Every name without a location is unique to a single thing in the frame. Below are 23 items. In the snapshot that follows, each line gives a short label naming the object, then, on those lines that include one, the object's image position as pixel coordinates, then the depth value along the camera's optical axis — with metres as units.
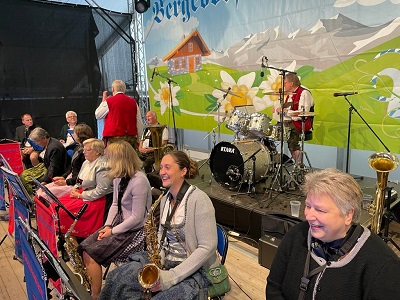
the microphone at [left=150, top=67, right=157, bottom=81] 7.36
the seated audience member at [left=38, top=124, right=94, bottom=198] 3.65
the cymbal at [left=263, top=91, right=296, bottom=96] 4.02
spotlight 7.36
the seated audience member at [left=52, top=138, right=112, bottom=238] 2.95
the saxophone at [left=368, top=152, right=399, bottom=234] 2.67
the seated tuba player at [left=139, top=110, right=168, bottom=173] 5.43
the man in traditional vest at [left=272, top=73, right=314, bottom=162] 4.22
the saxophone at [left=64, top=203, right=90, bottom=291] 2.44
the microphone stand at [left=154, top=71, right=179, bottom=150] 6.95
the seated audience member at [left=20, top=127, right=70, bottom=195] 4.20
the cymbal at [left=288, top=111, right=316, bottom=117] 3.98
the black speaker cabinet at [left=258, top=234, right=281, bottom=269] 3.01
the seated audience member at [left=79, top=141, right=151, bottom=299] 2.42
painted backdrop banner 3.99
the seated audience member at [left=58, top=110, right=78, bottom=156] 5.25
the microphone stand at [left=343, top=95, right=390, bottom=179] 3.98
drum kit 4.10
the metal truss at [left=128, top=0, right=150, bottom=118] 7.96
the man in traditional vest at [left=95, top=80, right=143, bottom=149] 4.83
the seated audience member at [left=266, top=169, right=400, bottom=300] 1.27
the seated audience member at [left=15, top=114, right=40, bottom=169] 5.28
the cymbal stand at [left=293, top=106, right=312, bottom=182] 4.34
